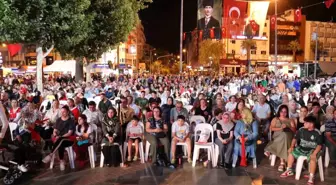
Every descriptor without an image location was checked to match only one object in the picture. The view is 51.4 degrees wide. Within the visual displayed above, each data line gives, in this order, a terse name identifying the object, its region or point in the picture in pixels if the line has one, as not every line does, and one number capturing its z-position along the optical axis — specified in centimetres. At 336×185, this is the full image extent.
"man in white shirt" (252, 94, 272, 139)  919
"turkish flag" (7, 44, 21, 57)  2398
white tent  2530
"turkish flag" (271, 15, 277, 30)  2593
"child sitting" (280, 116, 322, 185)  621
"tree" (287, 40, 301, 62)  7550
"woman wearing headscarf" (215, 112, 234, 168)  722
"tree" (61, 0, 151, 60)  1692
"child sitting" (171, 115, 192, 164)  747
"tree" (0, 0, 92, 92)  1178
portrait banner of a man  4447
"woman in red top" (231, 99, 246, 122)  795
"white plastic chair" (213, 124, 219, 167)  732
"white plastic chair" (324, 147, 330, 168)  731
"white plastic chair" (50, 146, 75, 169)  718
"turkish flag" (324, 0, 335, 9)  1795
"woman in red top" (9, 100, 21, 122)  812
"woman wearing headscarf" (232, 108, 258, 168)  725
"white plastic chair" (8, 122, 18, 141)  787
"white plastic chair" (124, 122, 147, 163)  759
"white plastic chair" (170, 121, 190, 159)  754
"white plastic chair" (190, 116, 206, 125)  854
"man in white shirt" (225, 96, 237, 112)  994
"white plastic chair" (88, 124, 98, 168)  731
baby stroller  608
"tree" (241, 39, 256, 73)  6881
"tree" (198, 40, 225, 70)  6550
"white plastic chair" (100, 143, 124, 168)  732
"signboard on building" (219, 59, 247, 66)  6191
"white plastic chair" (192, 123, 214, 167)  732
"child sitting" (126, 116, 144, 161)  756
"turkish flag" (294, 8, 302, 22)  2161
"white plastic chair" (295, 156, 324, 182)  641
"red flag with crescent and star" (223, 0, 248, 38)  4084
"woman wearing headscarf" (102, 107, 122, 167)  727
